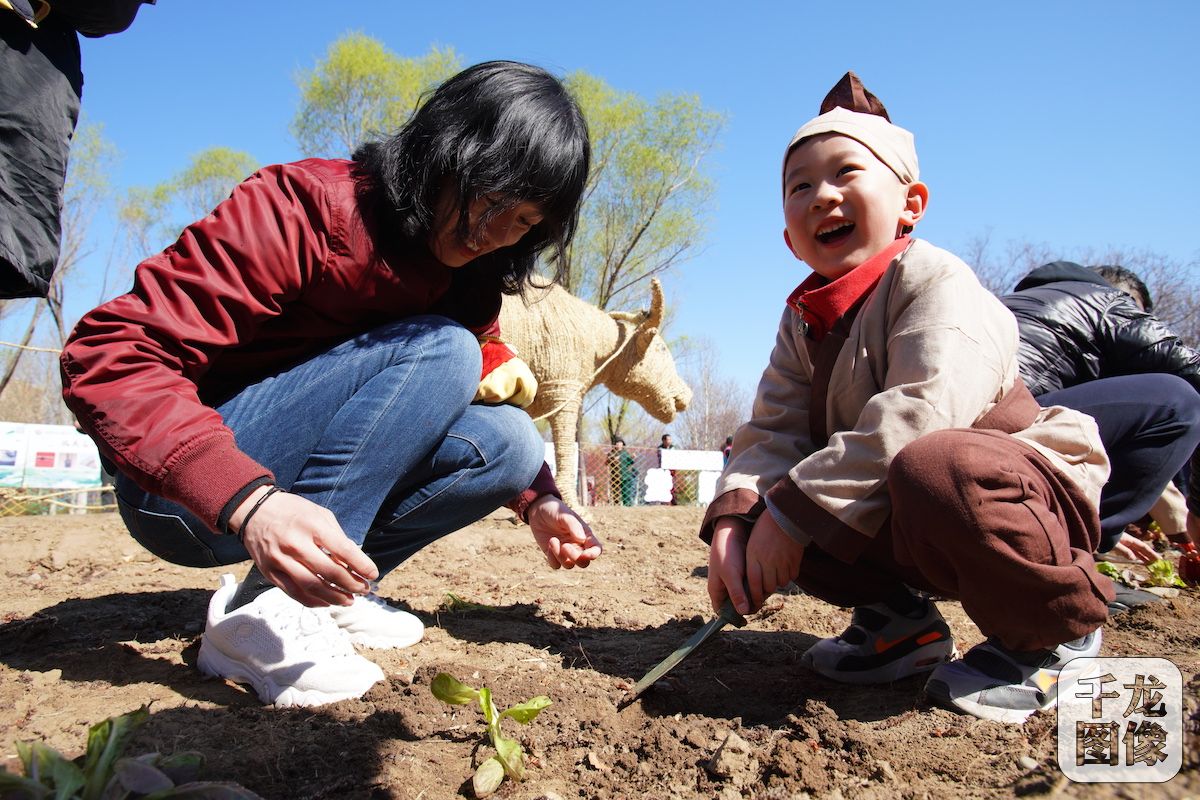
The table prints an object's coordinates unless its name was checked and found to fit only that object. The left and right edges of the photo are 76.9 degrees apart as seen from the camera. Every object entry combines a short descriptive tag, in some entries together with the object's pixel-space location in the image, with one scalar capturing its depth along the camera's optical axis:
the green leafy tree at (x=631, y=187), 18.83
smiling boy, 1.36
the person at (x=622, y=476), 12.02
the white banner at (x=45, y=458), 9.26
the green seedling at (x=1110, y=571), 2.94
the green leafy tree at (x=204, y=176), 19.50
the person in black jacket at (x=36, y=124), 1.57
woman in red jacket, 1.51
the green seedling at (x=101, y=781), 0.93
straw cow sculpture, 6.32
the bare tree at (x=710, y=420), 29.53
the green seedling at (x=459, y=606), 2.54
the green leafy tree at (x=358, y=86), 18.12
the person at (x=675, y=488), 13.66
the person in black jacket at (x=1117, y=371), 2.39
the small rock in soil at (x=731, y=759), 1.21
